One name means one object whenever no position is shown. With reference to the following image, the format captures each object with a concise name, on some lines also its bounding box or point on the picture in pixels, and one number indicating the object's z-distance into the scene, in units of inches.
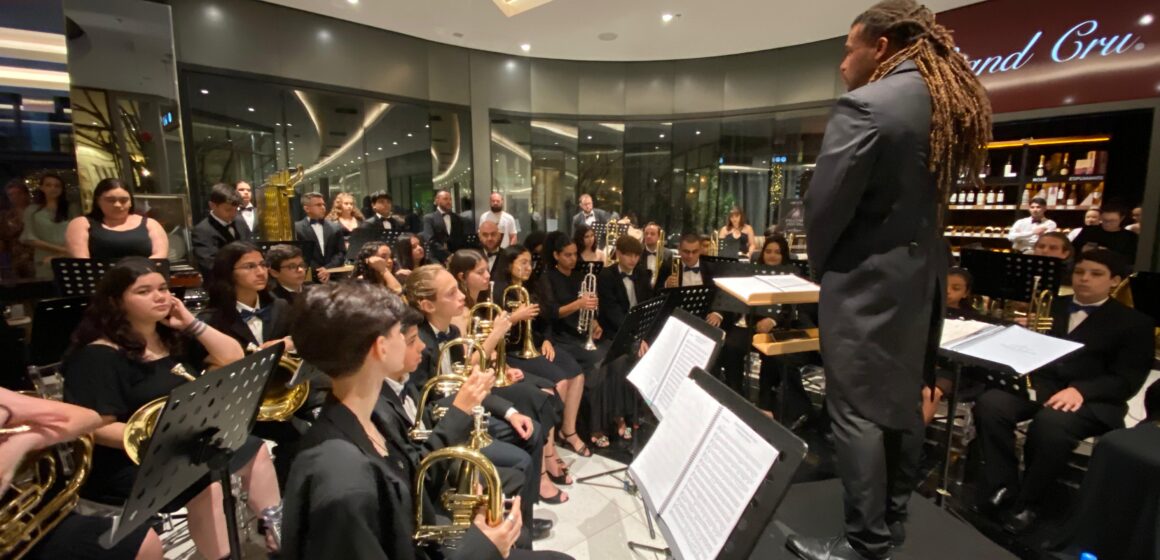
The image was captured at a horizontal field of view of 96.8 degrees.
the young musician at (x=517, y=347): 118.9
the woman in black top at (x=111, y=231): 142.3
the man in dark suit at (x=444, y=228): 278.7
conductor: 62.0
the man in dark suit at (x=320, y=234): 225.1
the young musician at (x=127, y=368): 75.9
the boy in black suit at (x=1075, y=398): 103.8
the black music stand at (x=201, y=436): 53.7
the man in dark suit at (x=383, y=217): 259.6
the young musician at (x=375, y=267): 144.5
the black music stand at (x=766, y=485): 41.7
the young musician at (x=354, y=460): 42.7
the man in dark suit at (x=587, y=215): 327.6
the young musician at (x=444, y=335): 99.9
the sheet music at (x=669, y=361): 76.5
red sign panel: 205.9
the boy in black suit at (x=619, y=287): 163.0
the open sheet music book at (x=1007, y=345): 87.6
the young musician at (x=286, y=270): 129.1
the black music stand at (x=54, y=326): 99.4
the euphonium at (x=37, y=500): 59.3
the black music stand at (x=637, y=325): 113.9
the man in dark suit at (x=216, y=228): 177.8
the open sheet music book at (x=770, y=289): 84.4
